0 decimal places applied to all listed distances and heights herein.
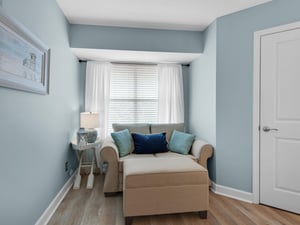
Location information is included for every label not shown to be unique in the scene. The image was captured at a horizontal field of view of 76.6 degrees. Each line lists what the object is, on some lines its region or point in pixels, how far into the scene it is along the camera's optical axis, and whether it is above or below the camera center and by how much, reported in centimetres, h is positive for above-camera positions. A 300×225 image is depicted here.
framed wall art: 127 +44
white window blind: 378 +41
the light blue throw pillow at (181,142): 308 -46
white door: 220 -5
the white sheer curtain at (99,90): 362 +45
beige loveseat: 263 -64
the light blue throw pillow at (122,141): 298 -44
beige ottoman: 197 -80
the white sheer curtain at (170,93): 383 +44
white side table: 279 -63
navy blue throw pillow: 308 -47
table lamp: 312 -12
